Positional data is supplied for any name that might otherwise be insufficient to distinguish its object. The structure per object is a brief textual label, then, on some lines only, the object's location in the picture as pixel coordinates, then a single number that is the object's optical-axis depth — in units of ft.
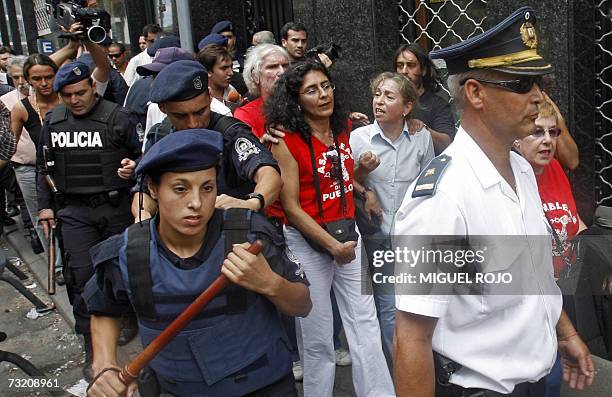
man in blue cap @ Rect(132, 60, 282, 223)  10.08
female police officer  7.04
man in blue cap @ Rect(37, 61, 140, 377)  14.55
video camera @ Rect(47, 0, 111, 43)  17.58
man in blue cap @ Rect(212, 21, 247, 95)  20.74
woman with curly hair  11.39
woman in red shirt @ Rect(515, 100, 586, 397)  10.26
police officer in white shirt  6.00
